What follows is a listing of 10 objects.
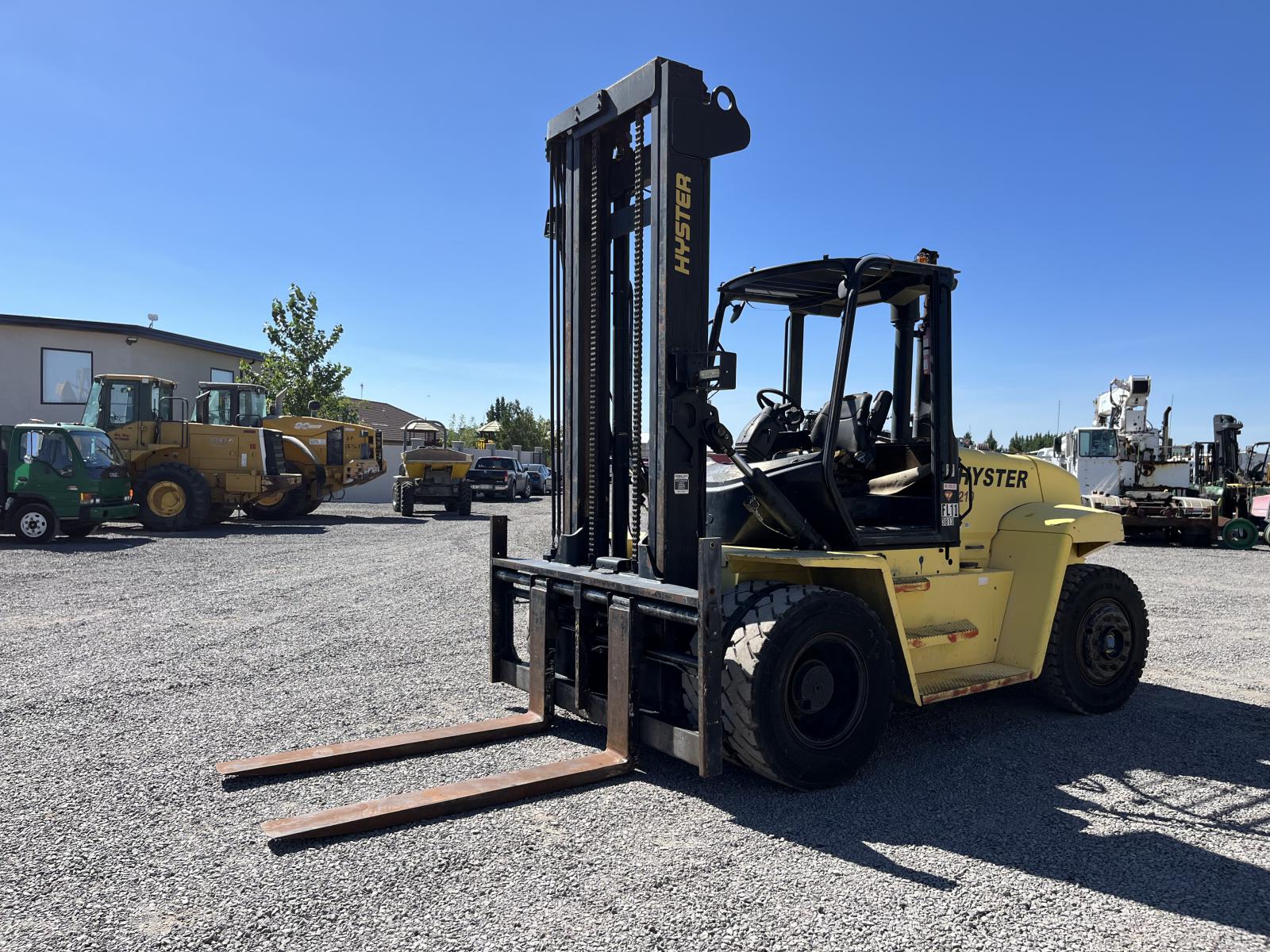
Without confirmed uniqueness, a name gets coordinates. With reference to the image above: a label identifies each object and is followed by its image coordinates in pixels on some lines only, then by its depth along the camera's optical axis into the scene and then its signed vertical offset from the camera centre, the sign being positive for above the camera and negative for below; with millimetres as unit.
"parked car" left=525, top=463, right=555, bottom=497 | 44450 +139
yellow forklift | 4426 -349
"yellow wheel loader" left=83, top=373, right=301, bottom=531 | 21453 +888
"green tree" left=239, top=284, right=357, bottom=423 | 37594 +4804
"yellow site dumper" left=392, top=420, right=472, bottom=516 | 26964 +21
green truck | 17062 -91
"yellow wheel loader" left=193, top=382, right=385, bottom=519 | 24438 +979
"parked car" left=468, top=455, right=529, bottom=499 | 34562 +162
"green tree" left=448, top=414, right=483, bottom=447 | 81062 +4521
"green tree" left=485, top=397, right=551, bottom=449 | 73312 +4370
